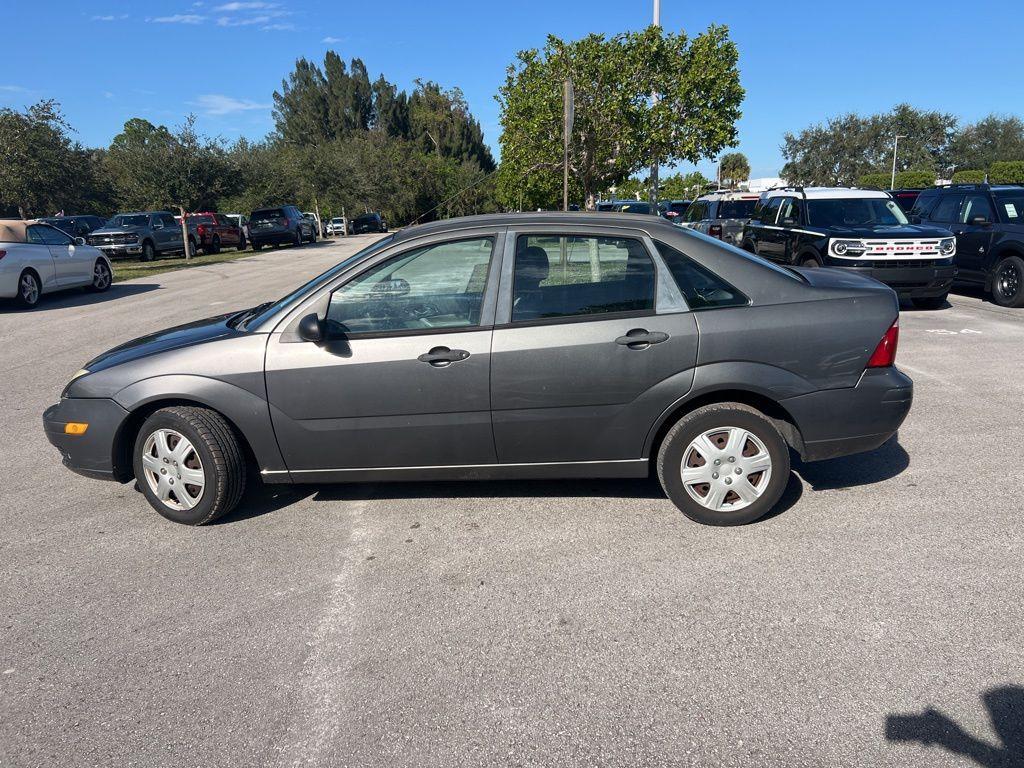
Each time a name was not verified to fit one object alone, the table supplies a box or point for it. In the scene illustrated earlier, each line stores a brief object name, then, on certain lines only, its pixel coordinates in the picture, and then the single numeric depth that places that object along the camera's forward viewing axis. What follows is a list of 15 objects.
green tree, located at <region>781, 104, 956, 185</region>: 62.41
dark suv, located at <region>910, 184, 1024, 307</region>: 11.94
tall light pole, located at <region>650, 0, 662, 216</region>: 17.83
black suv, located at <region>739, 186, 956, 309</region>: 10.94
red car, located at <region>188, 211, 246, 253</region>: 31.66
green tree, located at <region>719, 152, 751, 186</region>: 93.19
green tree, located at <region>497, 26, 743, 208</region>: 17.06
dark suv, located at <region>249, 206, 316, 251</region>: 33.84
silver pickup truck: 27.08
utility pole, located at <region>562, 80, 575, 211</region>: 10.25
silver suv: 16.45
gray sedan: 4.10
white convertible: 14.05
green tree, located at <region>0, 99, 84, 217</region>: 29.08
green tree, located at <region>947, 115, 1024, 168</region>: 57.72
